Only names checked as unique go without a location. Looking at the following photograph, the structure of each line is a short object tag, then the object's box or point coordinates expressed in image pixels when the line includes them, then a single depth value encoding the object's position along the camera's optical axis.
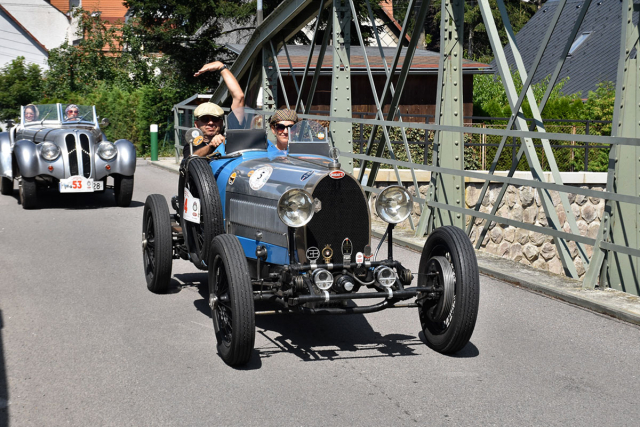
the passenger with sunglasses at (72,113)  15.16
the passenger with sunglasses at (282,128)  6.67
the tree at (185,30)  32.56
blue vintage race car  5.07
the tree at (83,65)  40.84
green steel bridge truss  7.05
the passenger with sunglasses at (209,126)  7.18
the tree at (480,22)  52.06
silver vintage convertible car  12.98
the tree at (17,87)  38.53
